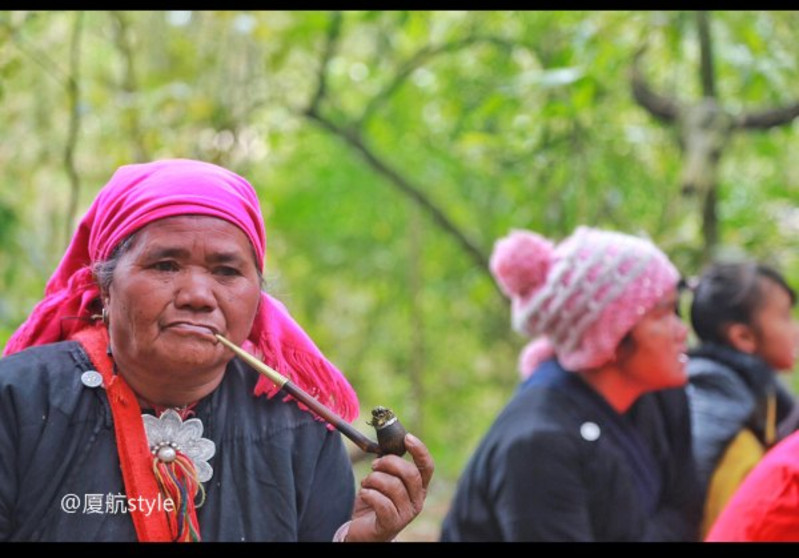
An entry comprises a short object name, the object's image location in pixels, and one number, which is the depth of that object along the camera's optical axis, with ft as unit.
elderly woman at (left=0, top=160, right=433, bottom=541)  10.19
